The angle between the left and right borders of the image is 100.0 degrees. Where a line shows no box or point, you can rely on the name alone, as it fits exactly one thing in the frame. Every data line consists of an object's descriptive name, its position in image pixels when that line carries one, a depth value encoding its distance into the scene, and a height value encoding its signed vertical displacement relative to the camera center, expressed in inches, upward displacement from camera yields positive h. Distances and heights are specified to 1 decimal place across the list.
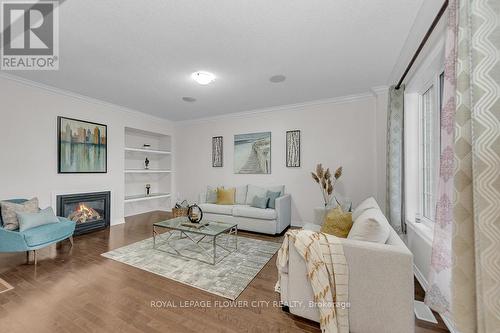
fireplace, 149.6 -33.6
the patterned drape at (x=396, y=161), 115.3 +3.2
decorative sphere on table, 125.8 -29.5
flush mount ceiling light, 120.0 +51.5
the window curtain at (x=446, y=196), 51.8 -7.6
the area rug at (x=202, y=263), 88.4 -49.4
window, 88.0 +10.3
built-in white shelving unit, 217.2 -7.4
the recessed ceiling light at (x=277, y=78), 126.0 +54.1
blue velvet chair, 99.5 -35.9
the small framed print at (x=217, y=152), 216.2 +14.5
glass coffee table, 112.9 -48.6
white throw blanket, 58.4 -32.5
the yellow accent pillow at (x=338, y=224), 80.8 -22.8
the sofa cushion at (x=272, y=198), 163.3 -25.0
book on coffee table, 119.4 -34.2
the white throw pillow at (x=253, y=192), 176.0 -22.1
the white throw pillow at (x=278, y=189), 176.4 -19.3
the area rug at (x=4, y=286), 82.6 -48.8
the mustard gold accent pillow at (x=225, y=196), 184.2 -26.7
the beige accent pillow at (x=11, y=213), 107.0 -24.7
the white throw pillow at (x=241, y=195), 187.5 -26.3
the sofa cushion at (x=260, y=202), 162.7 -28.1
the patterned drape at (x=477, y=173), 35.5 -1.0
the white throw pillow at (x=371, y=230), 62.3 -19.2
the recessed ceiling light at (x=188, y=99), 165.3 +53.4
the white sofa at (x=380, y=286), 54.7 -32.3
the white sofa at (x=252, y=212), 152.9 -36.1
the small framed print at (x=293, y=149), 179.0 +15.0
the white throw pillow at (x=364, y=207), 90.6 -18.1
